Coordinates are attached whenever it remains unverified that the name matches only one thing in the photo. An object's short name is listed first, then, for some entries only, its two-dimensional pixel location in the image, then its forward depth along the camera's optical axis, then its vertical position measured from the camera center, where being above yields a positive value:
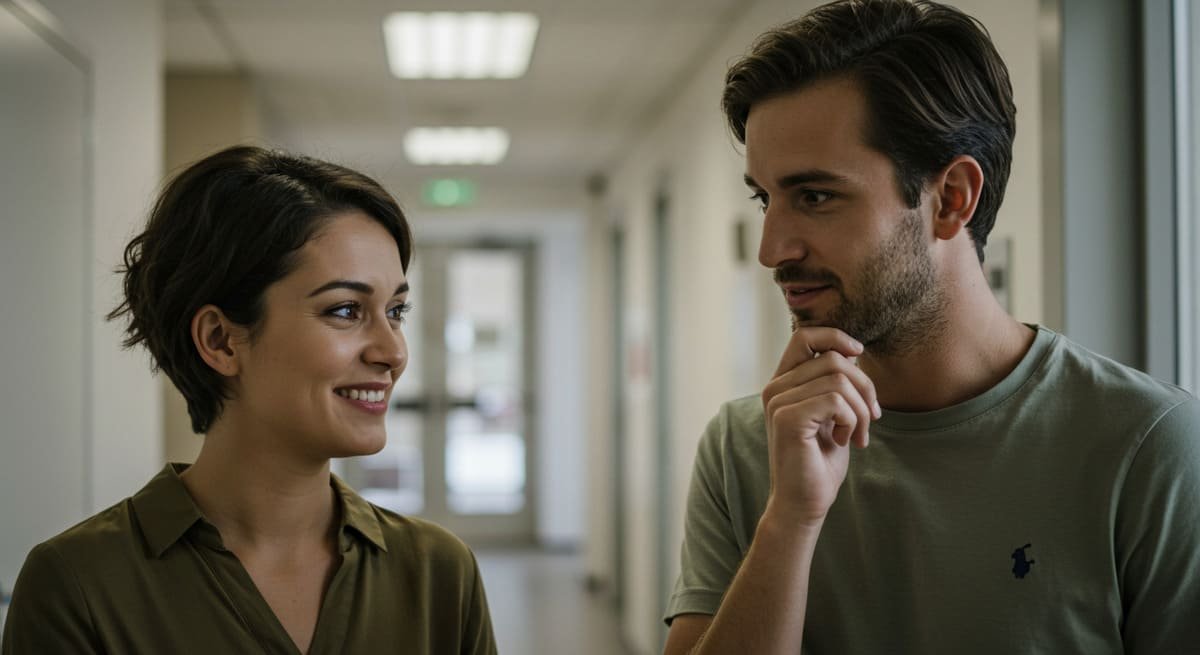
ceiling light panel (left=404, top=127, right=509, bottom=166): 6.67 +1.09
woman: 1.39 -0.13
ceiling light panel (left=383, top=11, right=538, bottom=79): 4.29 +1.13
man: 1.31 -0.12
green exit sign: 7.98 +0.93
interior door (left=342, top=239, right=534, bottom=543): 10.35 -0.71
